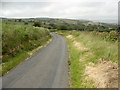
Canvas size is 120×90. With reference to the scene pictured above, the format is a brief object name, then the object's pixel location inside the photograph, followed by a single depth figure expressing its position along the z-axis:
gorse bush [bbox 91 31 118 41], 12.00
